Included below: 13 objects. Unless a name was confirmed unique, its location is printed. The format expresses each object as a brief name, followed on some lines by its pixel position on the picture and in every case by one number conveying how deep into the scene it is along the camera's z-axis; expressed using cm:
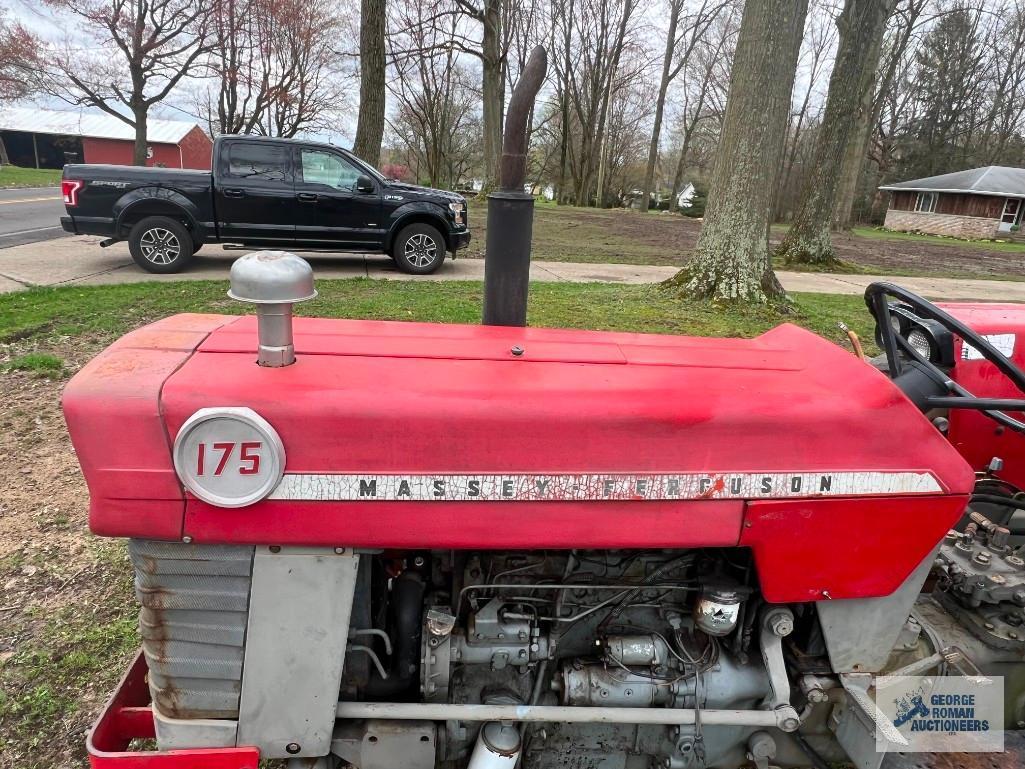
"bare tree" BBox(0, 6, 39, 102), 2389
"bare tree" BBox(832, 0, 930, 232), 2423
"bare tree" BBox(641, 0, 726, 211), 3659
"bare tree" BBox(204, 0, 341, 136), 2475
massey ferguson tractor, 143
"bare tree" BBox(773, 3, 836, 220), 4163
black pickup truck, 903
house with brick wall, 3612
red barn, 4853
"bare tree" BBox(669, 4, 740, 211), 4118
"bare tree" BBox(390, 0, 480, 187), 3912
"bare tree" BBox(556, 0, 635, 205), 4069
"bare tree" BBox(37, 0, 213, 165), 2258
